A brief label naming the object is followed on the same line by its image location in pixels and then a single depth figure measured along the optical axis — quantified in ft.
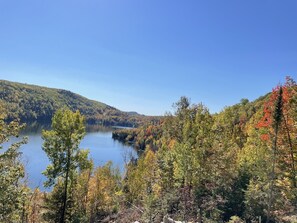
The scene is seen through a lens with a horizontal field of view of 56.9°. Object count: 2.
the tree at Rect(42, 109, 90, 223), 74.28
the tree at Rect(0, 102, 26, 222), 41.34
